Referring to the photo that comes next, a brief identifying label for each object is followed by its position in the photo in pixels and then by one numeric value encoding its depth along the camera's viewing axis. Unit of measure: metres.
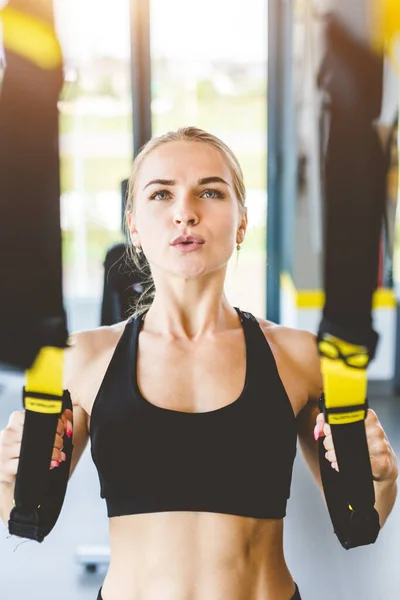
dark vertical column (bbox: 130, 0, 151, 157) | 3.54
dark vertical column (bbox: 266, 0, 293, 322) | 3.73
